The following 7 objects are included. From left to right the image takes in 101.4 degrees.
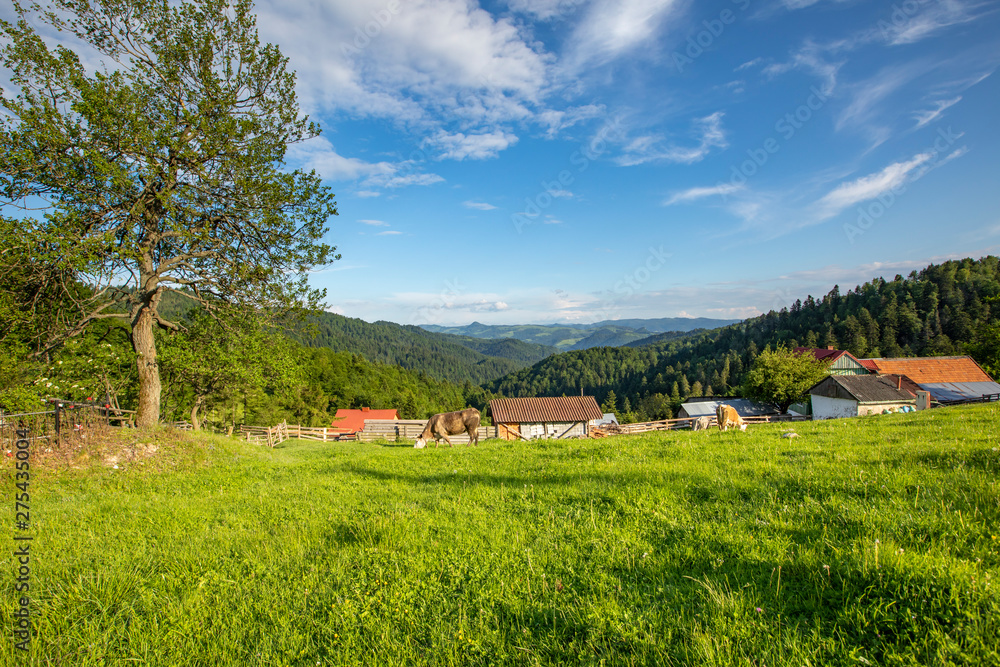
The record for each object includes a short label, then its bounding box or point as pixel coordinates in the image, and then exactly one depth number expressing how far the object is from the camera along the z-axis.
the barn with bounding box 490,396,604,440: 39.50
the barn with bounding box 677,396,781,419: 56.16
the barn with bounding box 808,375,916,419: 39.78
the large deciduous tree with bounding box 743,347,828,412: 48.75
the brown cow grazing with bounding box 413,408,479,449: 19.41
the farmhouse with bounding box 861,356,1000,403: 48.50
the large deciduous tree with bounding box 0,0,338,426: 10.88
